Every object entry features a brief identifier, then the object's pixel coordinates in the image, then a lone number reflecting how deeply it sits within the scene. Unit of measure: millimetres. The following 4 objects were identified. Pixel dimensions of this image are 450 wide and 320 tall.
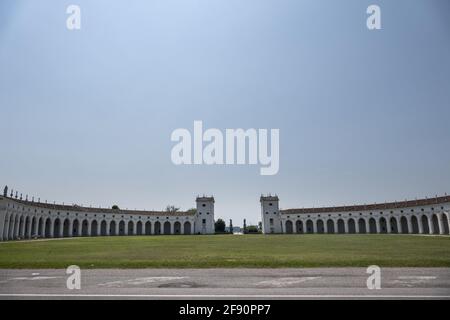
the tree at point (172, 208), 157762
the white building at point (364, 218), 75562
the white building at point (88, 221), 62859
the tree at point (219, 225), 121731
